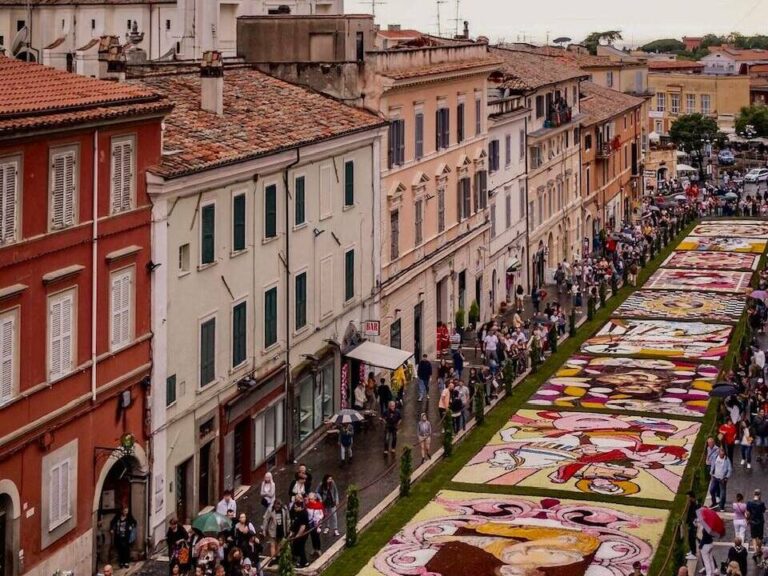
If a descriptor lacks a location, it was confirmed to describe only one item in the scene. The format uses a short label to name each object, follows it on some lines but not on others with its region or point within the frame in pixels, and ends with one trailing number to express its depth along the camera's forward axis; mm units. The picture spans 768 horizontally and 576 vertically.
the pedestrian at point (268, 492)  38781
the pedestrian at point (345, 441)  45500
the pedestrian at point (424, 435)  46594
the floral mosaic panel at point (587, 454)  44719
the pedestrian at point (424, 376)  54781
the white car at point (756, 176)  147375
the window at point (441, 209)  63531
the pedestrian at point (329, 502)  39531
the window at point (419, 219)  60250
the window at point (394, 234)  56594
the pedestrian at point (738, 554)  33781
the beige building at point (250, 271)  38375
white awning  51469
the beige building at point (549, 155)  81625
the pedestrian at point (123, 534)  36156
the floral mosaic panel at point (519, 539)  36906
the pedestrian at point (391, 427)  47250
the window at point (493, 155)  72812
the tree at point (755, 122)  183000
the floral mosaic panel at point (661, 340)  66062
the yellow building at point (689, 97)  193875
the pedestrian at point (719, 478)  41344
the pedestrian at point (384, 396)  51128
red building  31281
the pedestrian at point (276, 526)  37750
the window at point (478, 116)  69188
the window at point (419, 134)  59812
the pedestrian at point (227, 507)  37125
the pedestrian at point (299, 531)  36688
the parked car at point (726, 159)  164875
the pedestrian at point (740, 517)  37312
